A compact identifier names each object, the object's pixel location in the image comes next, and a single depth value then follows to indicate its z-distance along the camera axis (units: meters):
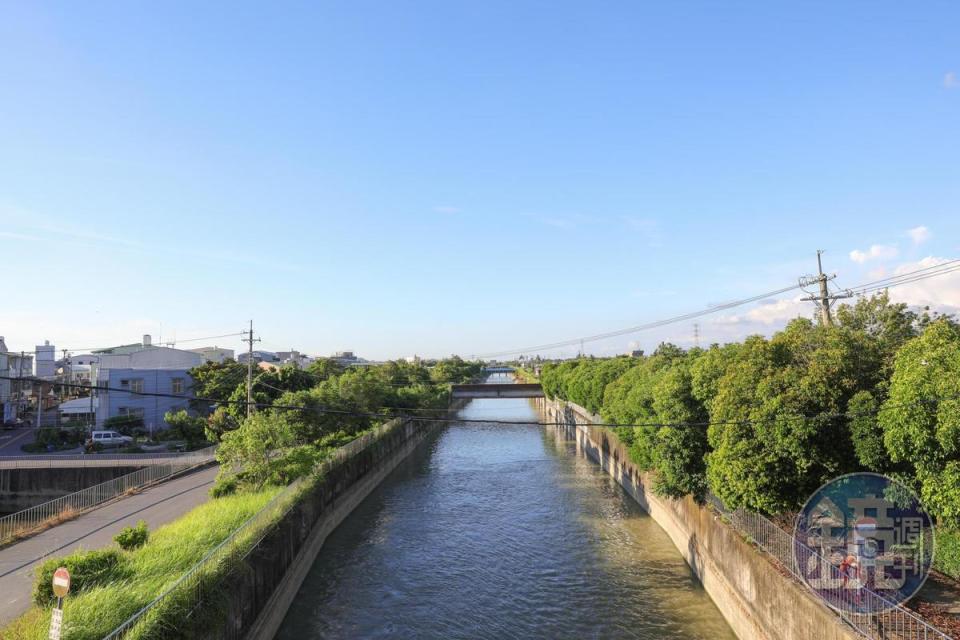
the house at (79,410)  54.25
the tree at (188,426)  47.28
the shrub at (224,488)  24.30
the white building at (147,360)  55.12
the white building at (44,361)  71.50
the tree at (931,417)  11.52
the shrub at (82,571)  12.01
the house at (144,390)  51.60
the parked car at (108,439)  44.88
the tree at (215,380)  53.53
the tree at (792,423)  15.74
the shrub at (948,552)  14.11
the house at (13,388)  61.06
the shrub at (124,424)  49.88
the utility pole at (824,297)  31.50
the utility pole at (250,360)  33.45
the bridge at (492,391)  80.62
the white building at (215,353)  102.31
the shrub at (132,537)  16.02
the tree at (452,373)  130.38
